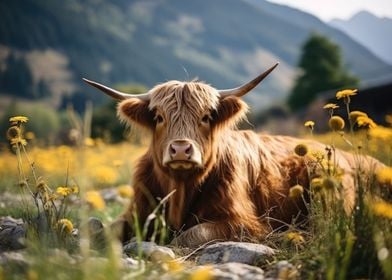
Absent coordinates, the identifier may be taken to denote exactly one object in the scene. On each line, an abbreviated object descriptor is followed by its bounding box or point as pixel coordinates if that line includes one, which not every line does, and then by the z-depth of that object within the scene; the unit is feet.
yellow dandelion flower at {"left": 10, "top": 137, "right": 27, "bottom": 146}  12.11
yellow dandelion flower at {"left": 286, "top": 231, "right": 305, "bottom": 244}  10.57
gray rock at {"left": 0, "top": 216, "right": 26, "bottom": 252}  12.41
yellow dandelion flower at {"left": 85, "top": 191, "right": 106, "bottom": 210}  7.97
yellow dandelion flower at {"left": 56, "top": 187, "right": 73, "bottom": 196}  11.56
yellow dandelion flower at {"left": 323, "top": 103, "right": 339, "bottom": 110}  12.18
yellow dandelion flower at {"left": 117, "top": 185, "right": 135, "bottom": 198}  8.19
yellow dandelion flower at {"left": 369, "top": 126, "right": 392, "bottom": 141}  10.43
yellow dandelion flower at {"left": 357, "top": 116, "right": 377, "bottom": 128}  11.03
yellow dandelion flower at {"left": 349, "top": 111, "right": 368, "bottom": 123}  11.15
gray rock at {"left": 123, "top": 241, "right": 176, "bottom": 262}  10.26
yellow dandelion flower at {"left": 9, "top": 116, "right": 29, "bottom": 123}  12.16
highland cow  15.51
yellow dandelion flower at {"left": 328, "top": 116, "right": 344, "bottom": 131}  10.71
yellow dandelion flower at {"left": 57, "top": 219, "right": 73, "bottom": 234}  10.84
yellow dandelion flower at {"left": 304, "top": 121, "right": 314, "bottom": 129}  12.29
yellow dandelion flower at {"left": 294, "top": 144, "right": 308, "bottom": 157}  11.28
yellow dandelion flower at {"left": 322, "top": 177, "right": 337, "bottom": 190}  9.33
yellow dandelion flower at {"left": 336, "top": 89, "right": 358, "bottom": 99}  11.71
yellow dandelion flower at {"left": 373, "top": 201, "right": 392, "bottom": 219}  8.65
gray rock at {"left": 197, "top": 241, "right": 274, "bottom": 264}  11.32
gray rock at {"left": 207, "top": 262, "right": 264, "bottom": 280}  9.02
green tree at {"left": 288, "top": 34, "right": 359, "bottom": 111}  162.61
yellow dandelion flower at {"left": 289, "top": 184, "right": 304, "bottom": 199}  9.71
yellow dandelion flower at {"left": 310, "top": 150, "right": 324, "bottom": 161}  11.80
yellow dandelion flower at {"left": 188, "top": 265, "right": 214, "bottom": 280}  6.25
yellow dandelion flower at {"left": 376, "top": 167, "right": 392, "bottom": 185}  9.17
